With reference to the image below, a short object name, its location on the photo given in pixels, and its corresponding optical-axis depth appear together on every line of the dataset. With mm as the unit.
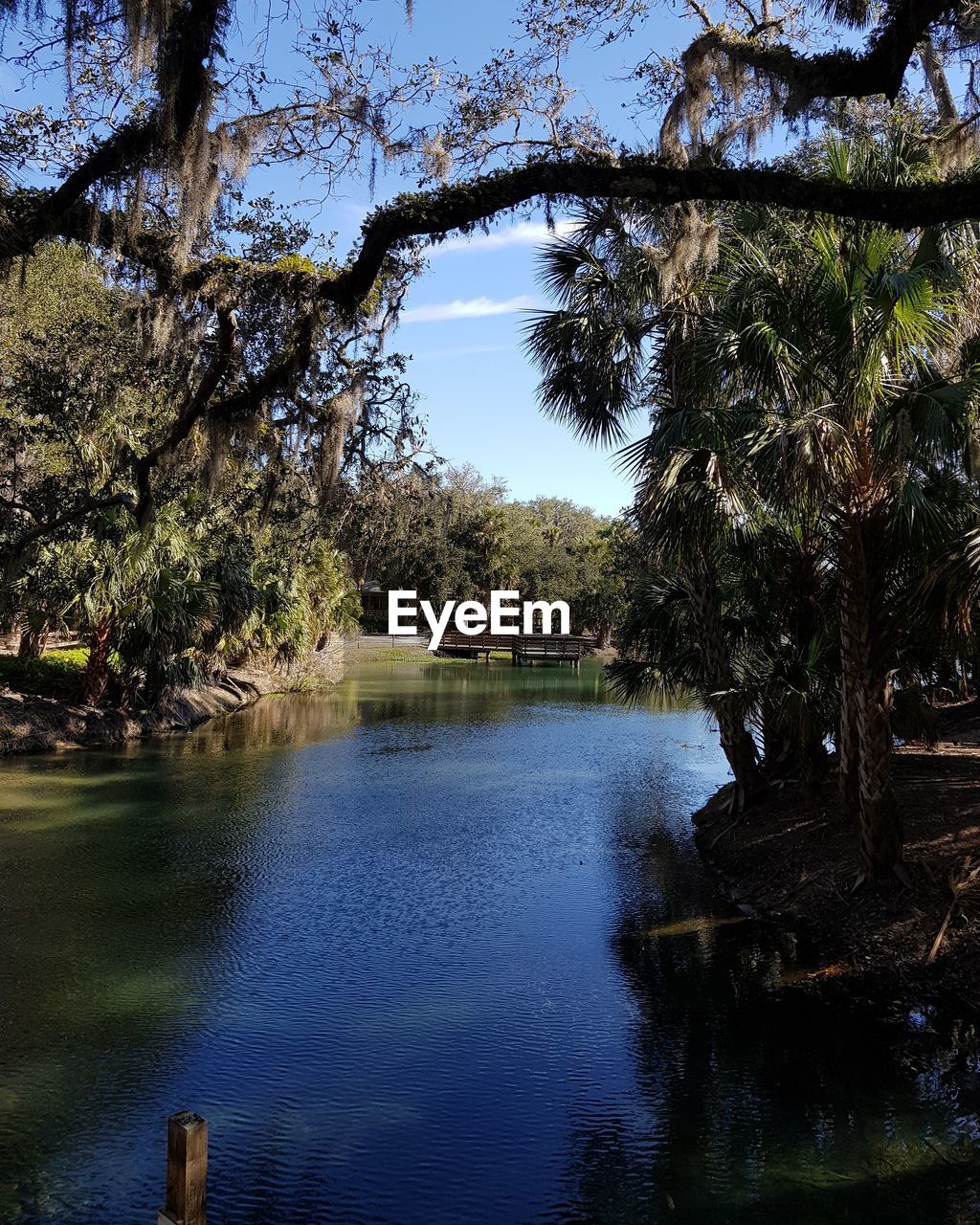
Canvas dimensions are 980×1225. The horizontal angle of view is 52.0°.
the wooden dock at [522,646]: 42625
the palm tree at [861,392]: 7180
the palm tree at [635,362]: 10516
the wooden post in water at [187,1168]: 3395
